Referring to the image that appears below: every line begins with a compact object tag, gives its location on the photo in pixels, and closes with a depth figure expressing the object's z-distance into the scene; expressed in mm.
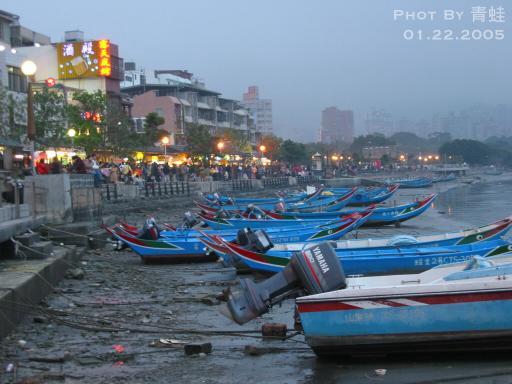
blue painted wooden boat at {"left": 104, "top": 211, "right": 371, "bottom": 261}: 20500
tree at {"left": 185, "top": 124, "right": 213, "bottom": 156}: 62406
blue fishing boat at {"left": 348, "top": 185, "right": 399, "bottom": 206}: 47525
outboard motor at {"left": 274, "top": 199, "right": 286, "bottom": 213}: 33594
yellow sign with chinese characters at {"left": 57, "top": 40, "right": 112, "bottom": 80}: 58344
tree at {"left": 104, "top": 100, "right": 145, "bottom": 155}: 44438
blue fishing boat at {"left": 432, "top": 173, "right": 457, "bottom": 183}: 118938
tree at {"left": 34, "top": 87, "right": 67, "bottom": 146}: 36934
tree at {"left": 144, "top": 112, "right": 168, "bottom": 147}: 55194
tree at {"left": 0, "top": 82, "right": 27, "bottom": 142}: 32156
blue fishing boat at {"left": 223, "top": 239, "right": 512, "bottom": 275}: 14953
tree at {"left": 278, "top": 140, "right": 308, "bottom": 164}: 111750
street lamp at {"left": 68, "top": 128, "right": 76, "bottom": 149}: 36281
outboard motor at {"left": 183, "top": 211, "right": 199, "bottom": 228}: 25859
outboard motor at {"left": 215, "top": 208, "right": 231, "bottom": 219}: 29422
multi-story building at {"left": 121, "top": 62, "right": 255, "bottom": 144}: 83250
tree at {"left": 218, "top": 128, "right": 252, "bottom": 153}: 79500
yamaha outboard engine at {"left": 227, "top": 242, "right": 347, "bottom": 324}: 9078
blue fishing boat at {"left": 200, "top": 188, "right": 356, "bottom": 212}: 36844
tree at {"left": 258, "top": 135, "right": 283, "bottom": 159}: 103750
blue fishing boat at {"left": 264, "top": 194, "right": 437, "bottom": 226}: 33656
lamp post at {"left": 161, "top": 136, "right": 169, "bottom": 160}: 57744
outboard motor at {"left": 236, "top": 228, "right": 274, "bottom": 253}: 16812
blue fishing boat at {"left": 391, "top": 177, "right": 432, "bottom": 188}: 97231
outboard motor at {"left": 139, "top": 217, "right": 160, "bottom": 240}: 20922
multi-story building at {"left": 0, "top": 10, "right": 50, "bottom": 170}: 30509
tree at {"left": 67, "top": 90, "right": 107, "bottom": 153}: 43062
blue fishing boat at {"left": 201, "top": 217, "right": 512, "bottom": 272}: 16375
